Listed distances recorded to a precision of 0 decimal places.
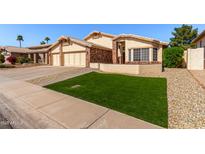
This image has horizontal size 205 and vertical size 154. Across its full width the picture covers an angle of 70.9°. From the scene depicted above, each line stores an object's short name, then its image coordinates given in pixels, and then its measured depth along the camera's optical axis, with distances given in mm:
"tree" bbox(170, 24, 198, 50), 34688
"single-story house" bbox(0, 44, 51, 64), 31647
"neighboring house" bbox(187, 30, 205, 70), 15305
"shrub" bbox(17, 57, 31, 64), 27969
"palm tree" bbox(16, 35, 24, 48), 59562
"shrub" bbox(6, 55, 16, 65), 26009
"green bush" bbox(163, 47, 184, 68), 18734
